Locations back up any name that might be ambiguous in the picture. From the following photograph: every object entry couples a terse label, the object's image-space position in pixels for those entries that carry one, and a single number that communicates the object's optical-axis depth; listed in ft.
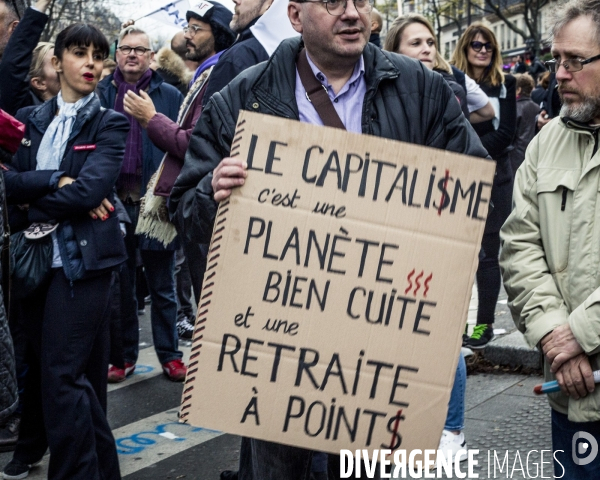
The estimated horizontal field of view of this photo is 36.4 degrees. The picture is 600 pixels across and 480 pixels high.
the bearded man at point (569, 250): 9.07
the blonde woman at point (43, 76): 18.44
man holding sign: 9.64
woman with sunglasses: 19.56
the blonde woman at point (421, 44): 16.33
